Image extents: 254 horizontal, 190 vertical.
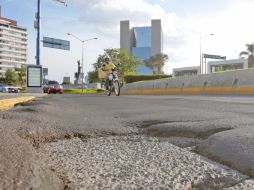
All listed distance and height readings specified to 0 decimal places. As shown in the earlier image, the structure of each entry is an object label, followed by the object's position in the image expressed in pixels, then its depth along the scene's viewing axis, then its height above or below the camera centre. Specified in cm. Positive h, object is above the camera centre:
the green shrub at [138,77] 2509 +130
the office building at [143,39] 7932 +1843
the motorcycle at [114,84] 927 +18
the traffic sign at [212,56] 4239 +656
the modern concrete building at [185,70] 3182 +266
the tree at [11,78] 6141 +270
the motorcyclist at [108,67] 927 +90
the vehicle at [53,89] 2190 -11
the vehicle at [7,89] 2940 -19
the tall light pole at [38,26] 2000 +576
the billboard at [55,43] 3463 +725
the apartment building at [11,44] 7925 +1633
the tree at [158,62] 5750 +706
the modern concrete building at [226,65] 3207 +363
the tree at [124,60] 4140 +548
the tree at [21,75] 6406 +370
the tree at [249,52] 4279 +735
